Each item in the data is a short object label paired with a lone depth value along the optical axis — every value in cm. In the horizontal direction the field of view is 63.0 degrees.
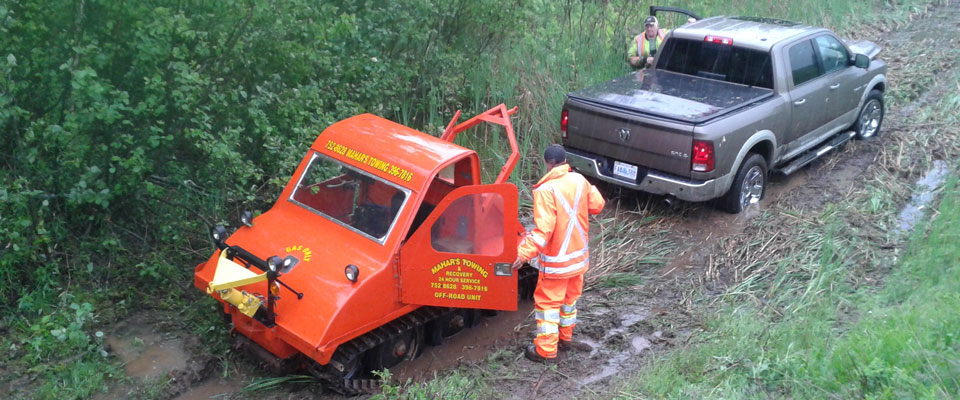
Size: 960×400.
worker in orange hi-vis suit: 571
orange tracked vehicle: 530
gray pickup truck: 768
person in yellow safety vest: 1067
